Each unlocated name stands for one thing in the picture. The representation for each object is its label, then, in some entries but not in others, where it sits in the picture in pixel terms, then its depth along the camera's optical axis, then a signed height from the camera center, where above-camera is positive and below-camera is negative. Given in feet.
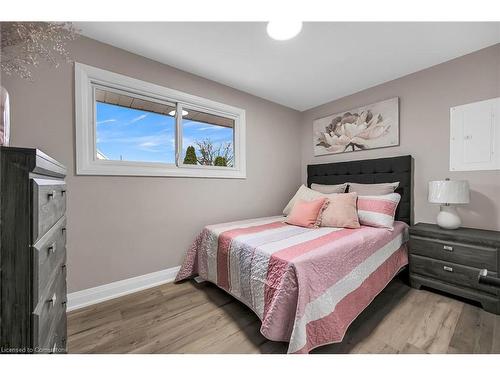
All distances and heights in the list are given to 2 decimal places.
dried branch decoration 3.46 +2.57
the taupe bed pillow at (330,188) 8.87 -0.11
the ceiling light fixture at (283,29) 5.03 +3.90
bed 3.93 -1.96
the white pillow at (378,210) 6.89 -0.82
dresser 1.93 -0.62
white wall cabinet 6.40 +1.59
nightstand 5.49 -2.13
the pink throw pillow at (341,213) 6.88 -0.92
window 5.98 +1.98
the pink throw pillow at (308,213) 7.06 -0.96
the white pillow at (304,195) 8.55 -0.41
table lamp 6.20 -0.34
